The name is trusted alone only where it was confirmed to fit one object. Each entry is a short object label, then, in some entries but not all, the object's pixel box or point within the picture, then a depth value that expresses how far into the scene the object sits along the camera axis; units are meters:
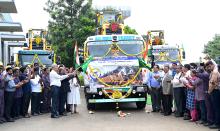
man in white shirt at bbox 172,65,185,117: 8.14
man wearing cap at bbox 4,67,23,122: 7.77
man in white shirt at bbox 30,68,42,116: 8.72
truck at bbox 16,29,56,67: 14.74
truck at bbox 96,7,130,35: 13.33
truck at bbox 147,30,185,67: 14.83
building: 16.75
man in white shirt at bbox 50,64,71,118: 8.32
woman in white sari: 9.06
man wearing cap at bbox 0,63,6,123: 7.41
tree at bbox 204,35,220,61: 38.55
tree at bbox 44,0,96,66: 21.54
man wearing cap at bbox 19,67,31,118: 8.35
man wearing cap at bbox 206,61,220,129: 6.42
